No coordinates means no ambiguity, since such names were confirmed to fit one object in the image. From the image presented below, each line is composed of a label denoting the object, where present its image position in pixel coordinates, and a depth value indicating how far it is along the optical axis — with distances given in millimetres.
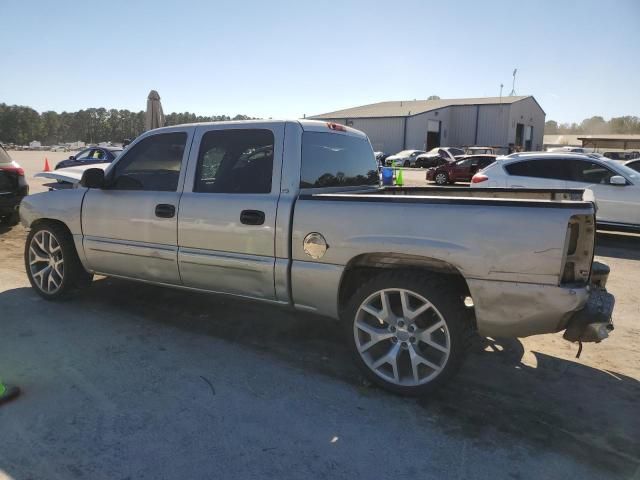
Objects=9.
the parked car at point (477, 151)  32072
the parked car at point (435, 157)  29145
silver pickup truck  2885
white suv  8789
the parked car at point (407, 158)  37562
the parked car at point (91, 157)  16531
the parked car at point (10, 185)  8703
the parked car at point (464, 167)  21672
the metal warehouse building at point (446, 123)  51562
